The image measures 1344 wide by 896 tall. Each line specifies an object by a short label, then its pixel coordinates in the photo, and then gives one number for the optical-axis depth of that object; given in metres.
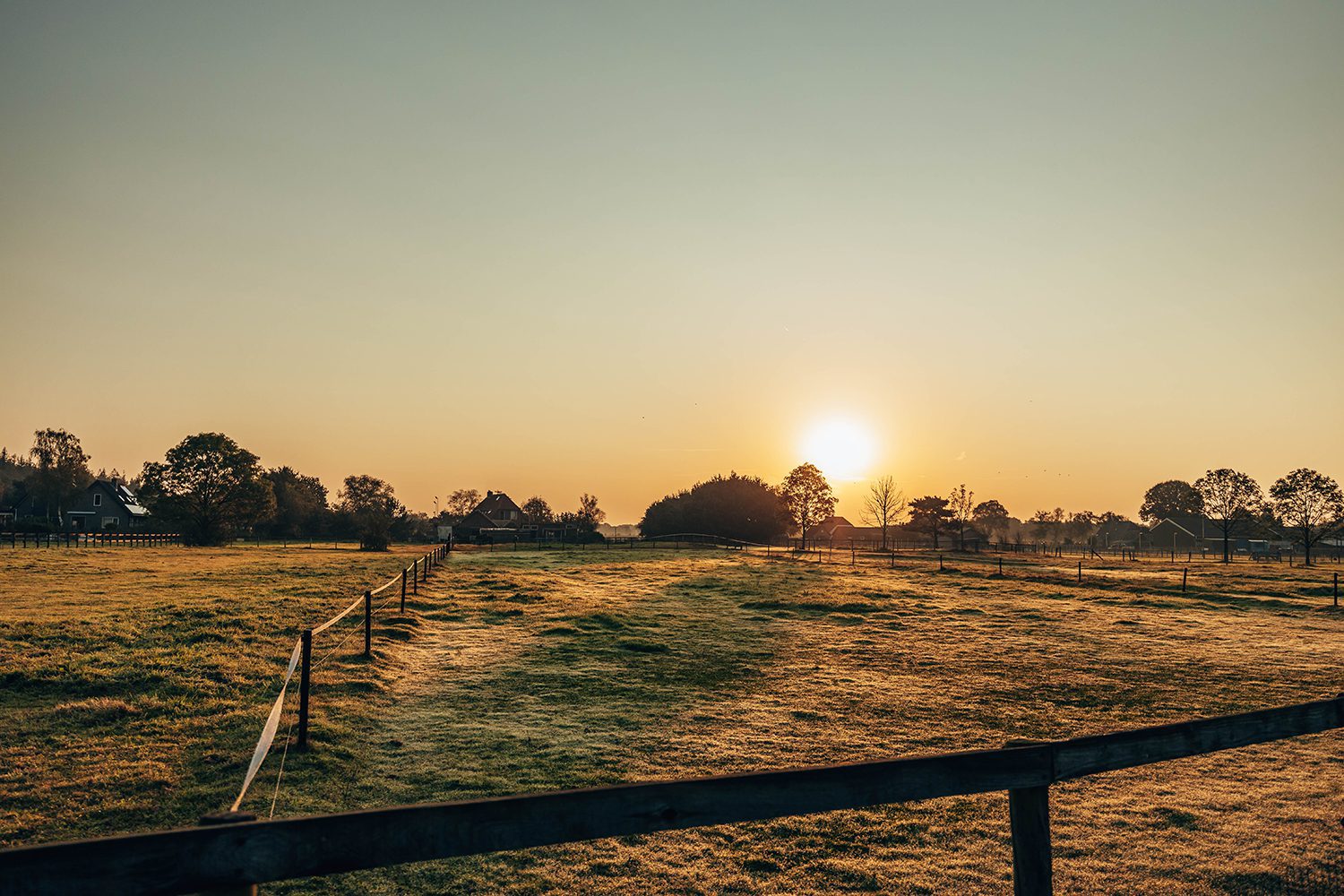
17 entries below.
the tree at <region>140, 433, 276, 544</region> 78.75
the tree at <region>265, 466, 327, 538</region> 105.00
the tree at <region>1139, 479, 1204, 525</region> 175.12
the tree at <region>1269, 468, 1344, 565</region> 82.25
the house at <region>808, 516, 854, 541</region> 121.56
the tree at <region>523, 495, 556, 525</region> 124.62
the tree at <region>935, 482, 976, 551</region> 115.82
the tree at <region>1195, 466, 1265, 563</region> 88.44
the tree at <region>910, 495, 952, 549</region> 119.44
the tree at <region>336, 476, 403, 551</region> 72.25
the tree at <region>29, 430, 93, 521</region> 107.94
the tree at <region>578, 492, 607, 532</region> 109.88
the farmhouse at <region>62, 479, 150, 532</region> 102.19
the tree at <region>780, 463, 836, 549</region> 117.62
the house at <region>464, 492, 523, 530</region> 118.50
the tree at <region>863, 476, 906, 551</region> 127.88
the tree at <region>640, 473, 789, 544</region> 103.44
